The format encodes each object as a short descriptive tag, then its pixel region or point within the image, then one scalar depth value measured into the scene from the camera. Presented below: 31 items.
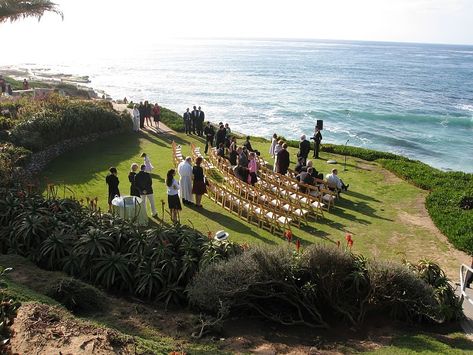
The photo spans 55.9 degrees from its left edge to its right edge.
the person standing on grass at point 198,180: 13.84
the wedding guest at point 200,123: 25.02
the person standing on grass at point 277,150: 17.27
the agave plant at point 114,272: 8.64
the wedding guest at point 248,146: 18.51
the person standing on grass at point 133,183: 12.62
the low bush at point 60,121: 17.47
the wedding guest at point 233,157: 17.42
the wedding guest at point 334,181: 15.74
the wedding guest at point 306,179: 15.35
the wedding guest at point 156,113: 25.66
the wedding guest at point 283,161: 16.88
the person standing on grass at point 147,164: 16.06
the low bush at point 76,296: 7.46
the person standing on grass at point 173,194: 12.43
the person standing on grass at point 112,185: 12.52
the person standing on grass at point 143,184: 12.52
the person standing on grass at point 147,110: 25.42
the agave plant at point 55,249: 9.09
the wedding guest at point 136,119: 24.11
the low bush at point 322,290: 8.20
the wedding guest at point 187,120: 25.11
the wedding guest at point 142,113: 25.23
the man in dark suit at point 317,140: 20.39
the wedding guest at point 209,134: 21.22
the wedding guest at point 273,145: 19.42
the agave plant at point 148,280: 8.47
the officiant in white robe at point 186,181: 14.00
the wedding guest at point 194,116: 25.06
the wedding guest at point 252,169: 15.56
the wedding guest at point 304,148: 17.98
